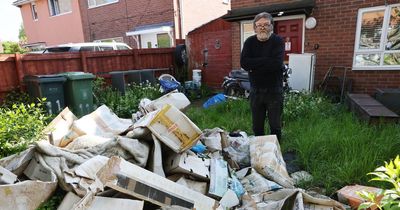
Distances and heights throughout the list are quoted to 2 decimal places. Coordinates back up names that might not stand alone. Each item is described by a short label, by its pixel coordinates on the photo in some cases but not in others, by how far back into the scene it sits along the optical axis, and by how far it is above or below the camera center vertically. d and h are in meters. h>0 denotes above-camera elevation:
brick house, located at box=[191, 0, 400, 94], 5.85 +0.07
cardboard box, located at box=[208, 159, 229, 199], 2.32 -1.21
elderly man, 3.17 -0.32
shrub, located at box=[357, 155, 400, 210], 1.14 -0.68
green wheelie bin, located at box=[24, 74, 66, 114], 5.50 -0.79
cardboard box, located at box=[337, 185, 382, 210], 2.27 -1.35
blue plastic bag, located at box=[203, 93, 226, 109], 6.43 -1.34
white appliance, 6.27 -0.73
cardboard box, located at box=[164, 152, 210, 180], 2.43 -1.10
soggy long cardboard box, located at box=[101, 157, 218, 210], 1.89 -1.02
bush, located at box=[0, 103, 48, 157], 2.77 -0.85
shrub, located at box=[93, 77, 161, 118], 6.20 -1.20
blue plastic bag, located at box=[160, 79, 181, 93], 7.45 -1.10
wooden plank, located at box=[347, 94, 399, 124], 3.86 -1.13
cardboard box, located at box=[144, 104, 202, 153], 2.62 -0.81
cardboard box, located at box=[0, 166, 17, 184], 2.09 -0.96
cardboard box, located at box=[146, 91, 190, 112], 3.84 -0.79
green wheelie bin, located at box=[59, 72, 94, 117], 5.73 -0.90
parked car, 9.20 +0.04
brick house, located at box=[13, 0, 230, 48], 11.10 +1.29
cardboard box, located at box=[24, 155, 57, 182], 2.22 -1.00
